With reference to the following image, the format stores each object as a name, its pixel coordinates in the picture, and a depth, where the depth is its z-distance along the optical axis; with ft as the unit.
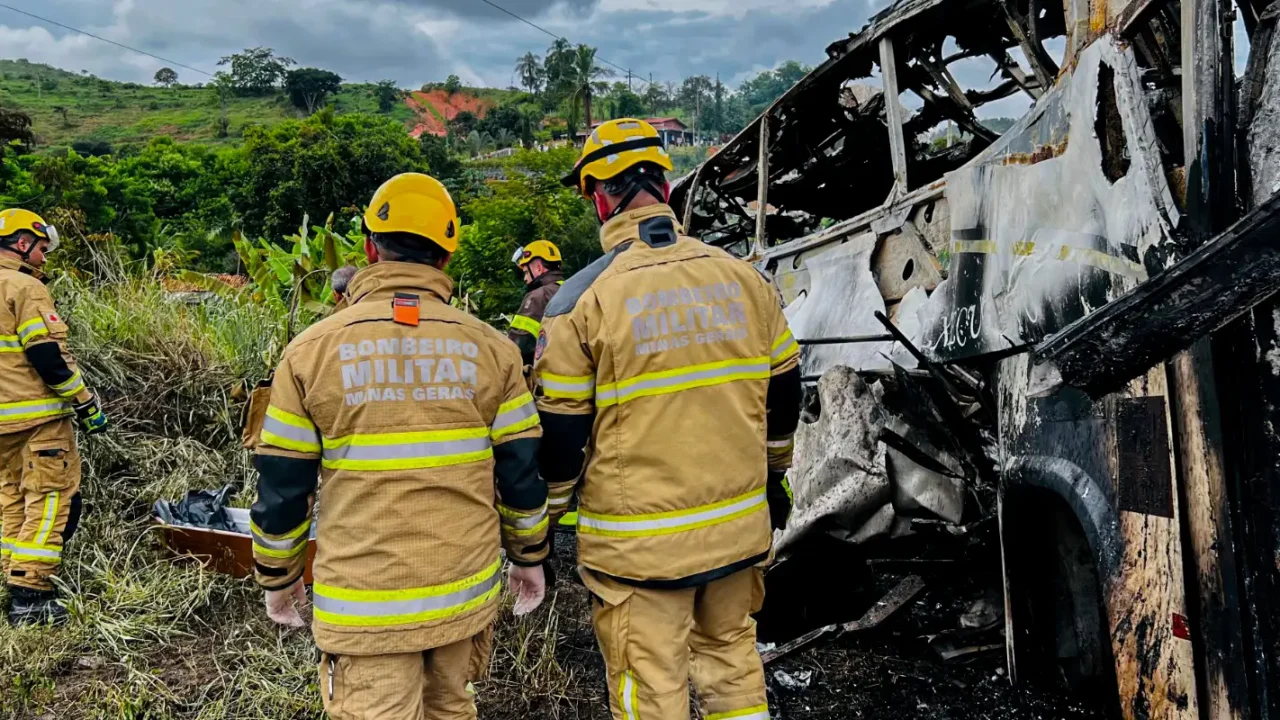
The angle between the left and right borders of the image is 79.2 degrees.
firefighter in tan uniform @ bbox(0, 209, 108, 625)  11.14
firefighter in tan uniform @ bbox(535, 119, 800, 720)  6.15
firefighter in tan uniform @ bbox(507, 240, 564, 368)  13.75
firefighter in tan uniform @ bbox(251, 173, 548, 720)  5.63
